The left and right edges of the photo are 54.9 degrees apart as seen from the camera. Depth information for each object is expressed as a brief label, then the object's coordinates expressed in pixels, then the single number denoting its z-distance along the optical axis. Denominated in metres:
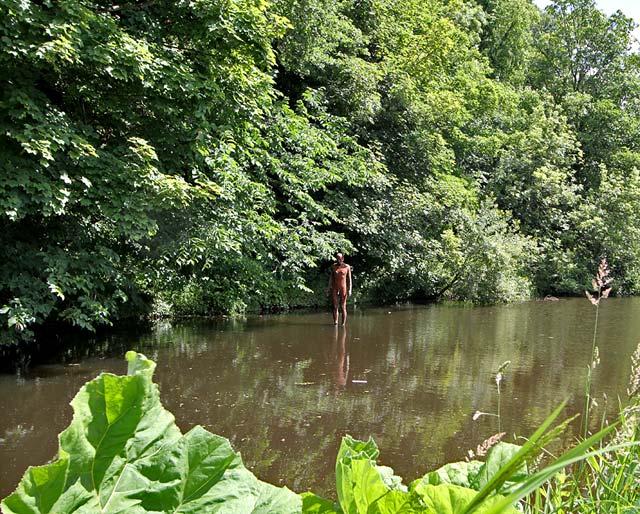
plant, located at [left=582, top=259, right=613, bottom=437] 2.28
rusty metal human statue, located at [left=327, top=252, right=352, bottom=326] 12.71
